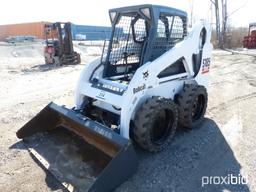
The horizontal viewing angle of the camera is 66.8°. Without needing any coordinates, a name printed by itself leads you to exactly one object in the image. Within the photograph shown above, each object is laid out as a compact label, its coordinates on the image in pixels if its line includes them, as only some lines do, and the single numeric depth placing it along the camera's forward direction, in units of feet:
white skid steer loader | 8.22
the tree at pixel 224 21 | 55.06
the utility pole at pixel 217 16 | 55.85
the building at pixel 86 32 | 81.08
